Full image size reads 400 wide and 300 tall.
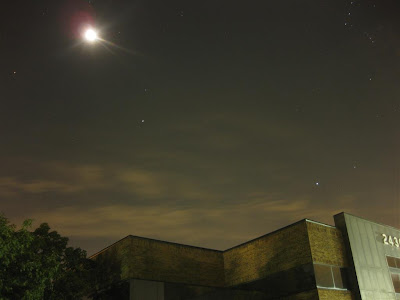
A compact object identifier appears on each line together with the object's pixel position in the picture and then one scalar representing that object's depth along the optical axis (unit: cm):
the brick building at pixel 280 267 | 2169
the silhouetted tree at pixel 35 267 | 1595
